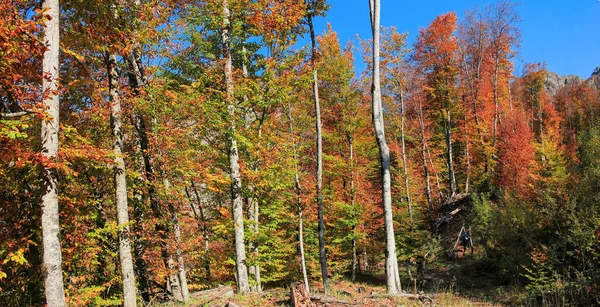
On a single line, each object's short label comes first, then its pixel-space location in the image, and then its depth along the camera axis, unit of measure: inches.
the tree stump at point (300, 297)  262.2
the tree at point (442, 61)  845.2
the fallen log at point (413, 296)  311.7
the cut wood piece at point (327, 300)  274.0
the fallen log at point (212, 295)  306.2
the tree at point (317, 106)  534.7
